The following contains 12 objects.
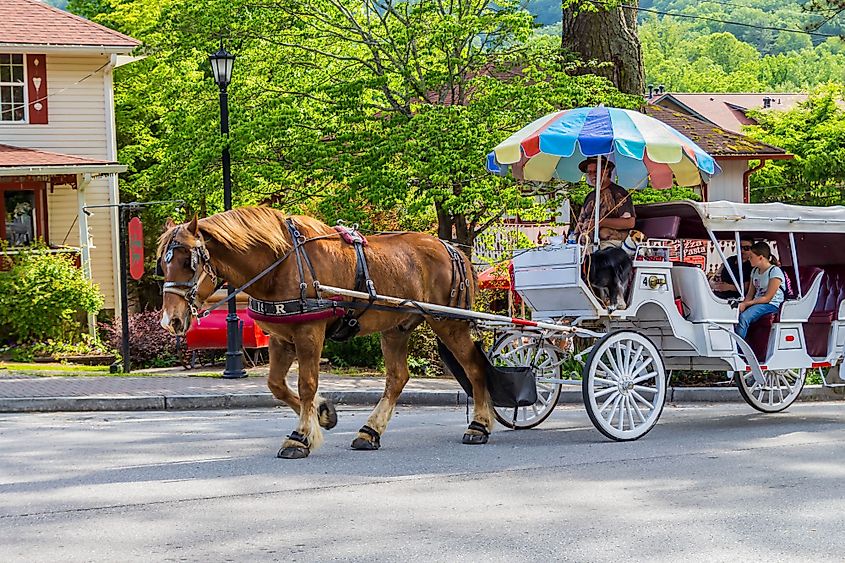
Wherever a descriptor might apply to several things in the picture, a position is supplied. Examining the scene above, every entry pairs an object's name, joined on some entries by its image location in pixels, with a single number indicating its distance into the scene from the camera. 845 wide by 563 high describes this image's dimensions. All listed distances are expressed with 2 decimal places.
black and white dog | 10.57
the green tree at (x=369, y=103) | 17.53
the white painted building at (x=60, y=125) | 27.70
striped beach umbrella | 10.30
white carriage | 10.45
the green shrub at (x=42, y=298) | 24.75
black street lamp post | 17.39
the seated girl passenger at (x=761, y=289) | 11.52
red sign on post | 18.88
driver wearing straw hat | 10.73
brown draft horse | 8.80
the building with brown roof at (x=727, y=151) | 32.03
